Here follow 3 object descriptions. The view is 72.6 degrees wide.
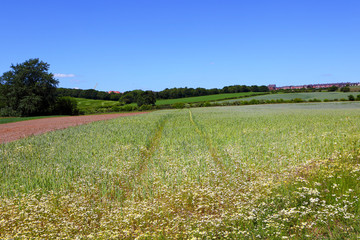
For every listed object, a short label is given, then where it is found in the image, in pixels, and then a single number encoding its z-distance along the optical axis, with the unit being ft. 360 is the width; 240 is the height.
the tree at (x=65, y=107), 218.89
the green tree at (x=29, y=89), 189.57
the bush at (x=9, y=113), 189.44
